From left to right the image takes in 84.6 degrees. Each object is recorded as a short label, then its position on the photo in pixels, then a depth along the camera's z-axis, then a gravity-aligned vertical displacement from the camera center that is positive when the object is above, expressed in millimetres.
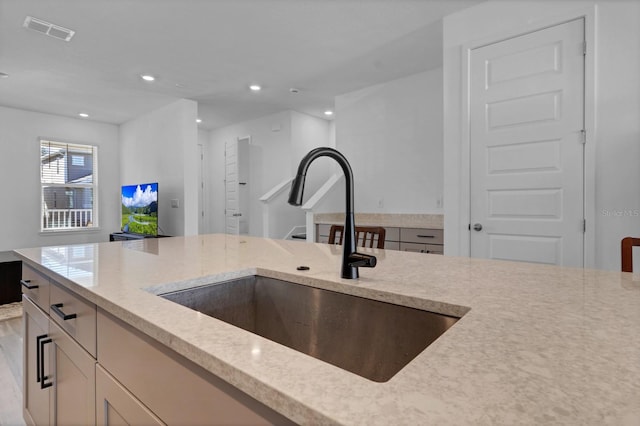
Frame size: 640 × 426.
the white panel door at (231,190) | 6113 +323
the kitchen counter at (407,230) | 3404 -235
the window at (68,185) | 5777 +395
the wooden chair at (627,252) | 1181 -153
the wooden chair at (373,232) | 1831 -133
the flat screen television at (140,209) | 5133 -16
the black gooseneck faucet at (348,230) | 913 -62
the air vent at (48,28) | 2864 +1524
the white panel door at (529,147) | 2324 +424
